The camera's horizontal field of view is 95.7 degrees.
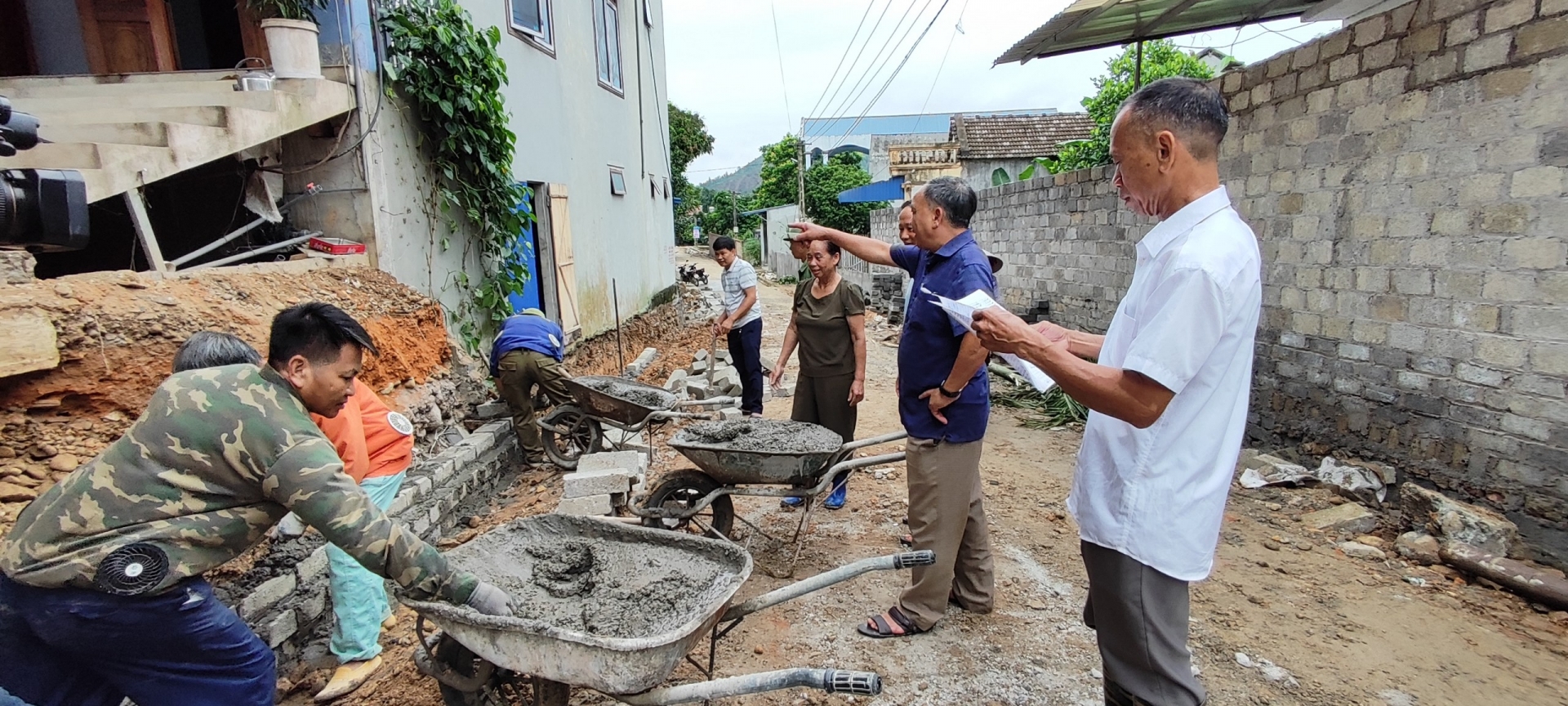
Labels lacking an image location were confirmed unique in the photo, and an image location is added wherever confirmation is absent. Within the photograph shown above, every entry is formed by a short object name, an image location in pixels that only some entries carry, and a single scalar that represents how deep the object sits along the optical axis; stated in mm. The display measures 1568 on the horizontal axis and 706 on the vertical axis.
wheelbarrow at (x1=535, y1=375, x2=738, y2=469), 5512
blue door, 7098
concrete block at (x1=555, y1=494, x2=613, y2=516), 3934
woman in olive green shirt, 4668
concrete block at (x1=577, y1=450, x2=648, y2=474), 4480
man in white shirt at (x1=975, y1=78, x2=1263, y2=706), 1609
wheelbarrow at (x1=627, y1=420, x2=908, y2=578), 3658
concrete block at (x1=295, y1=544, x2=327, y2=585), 3412
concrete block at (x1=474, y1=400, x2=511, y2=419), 6031
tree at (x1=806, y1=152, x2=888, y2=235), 26516
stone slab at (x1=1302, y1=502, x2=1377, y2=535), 4301
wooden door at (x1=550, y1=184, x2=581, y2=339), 7984
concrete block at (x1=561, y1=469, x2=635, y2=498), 3996
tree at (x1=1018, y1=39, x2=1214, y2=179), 12336
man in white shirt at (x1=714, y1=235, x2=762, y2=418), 6371
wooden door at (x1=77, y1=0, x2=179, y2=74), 5320
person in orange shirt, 3033
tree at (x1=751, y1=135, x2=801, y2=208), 35375
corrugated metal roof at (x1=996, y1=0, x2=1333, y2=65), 6242
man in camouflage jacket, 1824
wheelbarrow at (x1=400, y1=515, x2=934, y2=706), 1971
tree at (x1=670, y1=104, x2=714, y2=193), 28484
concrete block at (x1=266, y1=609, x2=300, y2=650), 3104
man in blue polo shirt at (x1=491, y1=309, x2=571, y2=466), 5715
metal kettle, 4367
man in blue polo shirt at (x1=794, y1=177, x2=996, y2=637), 3016
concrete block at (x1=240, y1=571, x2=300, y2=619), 3010
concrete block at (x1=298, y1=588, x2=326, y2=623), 3346
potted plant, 4410
